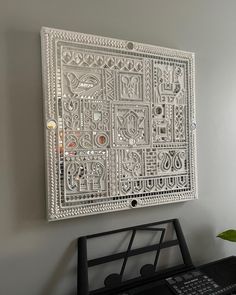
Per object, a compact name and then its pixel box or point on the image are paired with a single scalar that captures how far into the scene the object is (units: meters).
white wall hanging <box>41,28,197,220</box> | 0.95
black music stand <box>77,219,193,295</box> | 0.96
